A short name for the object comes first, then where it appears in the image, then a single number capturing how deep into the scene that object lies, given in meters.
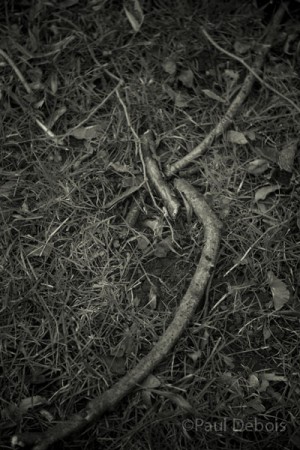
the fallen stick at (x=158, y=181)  2.24
